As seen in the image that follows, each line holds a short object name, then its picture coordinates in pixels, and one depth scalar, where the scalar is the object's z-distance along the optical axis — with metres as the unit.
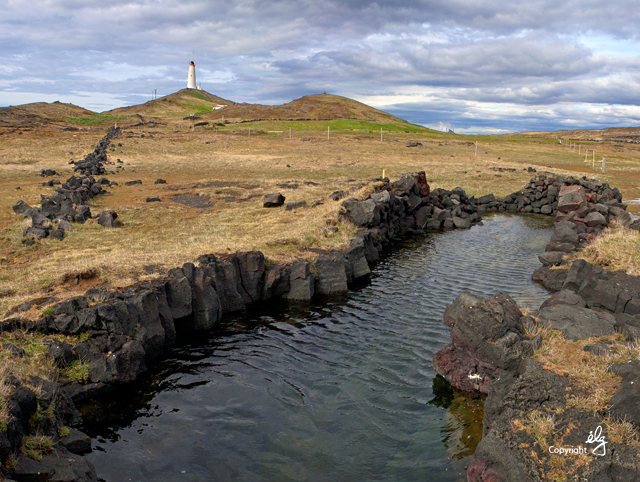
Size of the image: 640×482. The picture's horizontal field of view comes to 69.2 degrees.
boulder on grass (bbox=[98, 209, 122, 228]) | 27.07
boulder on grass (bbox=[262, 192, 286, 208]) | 35.00
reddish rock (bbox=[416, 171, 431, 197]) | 39.52
